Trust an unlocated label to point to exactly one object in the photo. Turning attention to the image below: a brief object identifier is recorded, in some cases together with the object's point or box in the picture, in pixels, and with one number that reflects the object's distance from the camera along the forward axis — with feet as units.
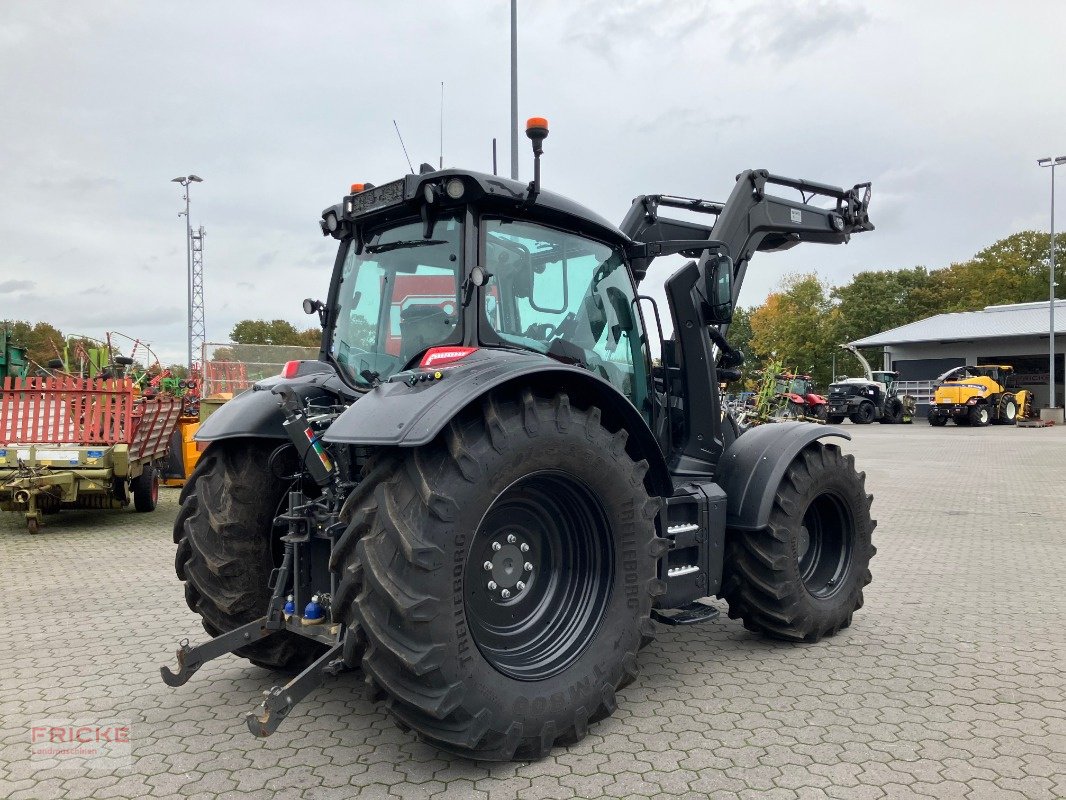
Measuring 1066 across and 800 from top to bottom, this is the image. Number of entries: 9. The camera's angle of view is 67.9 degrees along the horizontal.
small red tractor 90.43
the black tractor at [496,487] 9.62
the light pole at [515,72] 30.05
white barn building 133.28
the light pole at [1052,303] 110.93
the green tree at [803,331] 182.29
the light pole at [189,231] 113.60
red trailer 28.71
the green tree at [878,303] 184.85
